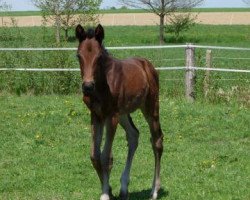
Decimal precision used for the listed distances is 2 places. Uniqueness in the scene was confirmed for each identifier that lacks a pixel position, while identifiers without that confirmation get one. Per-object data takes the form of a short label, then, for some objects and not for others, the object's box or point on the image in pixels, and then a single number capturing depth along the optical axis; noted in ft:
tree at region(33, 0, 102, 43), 144.46
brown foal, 19.81
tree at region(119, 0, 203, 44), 170.40
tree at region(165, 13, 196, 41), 163.63
